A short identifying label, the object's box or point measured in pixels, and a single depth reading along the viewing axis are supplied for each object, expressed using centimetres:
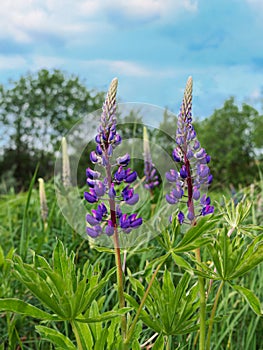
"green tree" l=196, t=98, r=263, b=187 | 2423
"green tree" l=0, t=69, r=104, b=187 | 3462
